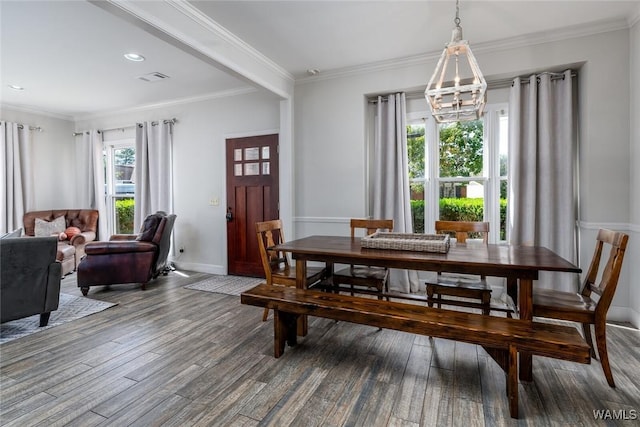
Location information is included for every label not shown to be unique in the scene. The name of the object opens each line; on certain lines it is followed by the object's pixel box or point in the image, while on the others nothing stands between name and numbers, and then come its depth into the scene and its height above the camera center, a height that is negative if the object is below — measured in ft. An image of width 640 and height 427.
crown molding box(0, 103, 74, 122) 17.24 +5.75
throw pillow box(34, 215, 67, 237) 16.96 -0.96
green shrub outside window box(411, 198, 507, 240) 11.91 -0.22
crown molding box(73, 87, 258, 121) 15.15 +5.68
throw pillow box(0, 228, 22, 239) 9.54 -0.76
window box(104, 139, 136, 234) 19.12 +1.46
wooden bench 5.24 -2.23
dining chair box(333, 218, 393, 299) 8.78 -1.99
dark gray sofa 8.57 -1.94
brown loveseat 15.07 -1.06
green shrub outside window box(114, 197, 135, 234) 19.24 -0.38
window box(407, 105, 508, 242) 11.79 +1.39
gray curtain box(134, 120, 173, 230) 16.78 +2.15
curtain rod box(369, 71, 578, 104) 10.48 +4.44
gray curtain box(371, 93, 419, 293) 12.50 +1.37
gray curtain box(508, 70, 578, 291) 10.35 +1.31
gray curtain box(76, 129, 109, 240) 19.21 +2.04
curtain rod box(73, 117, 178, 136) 16.78 +4.72
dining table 6.19 -1.15
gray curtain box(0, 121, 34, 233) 16.92 +2.00
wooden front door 14.87 +0.62
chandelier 6.09 +2.20
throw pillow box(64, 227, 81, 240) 16.89 -1.22
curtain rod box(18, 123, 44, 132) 17.59 +4.76
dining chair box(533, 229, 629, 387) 5.96 -2.05
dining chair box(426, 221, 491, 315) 7.89 -2.13
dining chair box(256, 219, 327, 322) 9.05 -1.92
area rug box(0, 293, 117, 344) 9.00 -3.46
